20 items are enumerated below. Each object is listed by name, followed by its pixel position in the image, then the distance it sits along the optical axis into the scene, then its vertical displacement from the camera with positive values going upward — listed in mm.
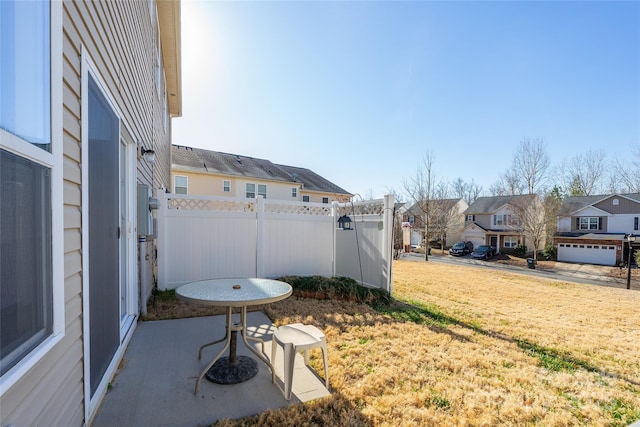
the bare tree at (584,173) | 26781 +3396
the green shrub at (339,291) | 5363 -1581
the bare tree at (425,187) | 19047 +1417
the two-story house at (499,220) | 23466 -1124
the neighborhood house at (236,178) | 16047 +1793
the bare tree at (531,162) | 25266 +4215
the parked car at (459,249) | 27875 -3985
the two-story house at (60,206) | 1034 +5
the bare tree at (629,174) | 22453 +2848
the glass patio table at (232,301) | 2387 -793
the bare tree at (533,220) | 21359 -849
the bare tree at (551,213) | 22156 -336
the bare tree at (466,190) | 35847 +2364
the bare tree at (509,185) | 27822 +2430
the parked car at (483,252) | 25703 -4000
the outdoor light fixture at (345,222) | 6191 -306
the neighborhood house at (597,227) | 21672 -1528
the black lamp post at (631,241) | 11023 -1234
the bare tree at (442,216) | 22214 -735
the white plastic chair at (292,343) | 2307 -1142
